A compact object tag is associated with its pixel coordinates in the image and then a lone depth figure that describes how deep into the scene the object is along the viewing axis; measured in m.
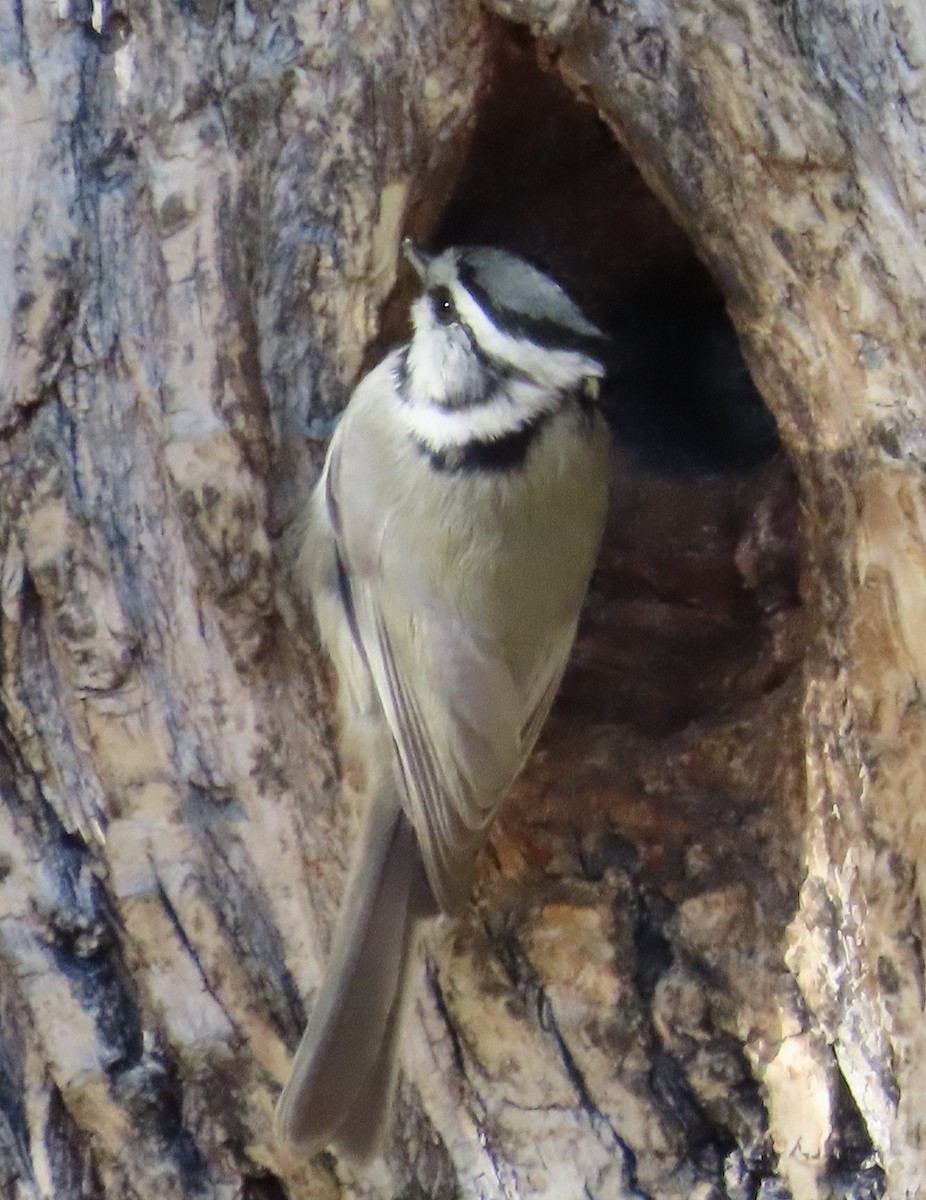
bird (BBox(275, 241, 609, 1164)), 3.40
